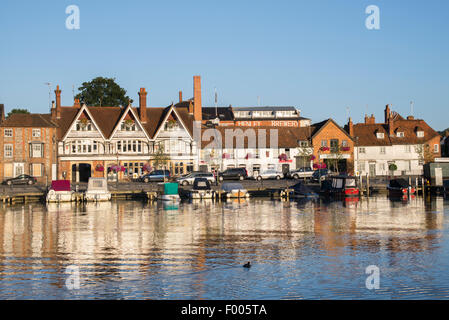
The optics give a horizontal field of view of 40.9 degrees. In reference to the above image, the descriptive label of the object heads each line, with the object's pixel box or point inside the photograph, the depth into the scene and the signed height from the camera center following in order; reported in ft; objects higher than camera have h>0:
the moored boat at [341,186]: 255.91 -7.78
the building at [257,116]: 457.68 +43.11
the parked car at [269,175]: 306.96 -2.85
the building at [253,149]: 338.13 +11.61
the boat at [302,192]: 258.78 -10.01
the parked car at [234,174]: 301.06 -2.01
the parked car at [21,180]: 286.25 -3.20
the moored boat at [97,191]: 240.94 -7.58
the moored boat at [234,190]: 252.42 -8.63
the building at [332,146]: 352.90 +13.25
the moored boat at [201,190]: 247.91 -8.10
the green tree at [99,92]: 417.08 +55.48
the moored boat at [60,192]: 238.48 -7.78
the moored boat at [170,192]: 241.55 -8.77
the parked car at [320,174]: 295.48 -2.77
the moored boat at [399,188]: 260.01 -9.02
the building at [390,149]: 368.07 +11.17
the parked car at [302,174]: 312.29 -2.64
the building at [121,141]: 312.09 +16.16
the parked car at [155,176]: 291.17 -2.33
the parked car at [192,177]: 280.92 -3.20
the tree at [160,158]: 311.27 +6.74
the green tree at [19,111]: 489.75 +50.89
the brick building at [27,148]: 301.63 +12.66
